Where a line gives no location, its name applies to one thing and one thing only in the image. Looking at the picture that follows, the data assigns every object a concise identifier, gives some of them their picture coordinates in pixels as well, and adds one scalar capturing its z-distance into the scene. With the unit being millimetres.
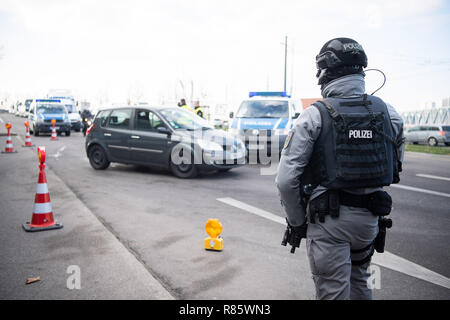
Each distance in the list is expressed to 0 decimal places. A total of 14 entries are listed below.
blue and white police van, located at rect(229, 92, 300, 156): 11781
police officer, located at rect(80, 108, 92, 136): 24594
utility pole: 35431
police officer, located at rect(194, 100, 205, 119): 17278
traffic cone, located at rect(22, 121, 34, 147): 16312
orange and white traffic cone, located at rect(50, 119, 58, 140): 20617
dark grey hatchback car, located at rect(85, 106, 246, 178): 9031
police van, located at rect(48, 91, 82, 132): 28267
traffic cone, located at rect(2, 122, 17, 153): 13859
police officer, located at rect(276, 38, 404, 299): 2254
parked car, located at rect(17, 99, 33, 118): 48828
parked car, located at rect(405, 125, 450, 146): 27000
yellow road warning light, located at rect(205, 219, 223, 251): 4293
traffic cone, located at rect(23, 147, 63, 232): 5070
